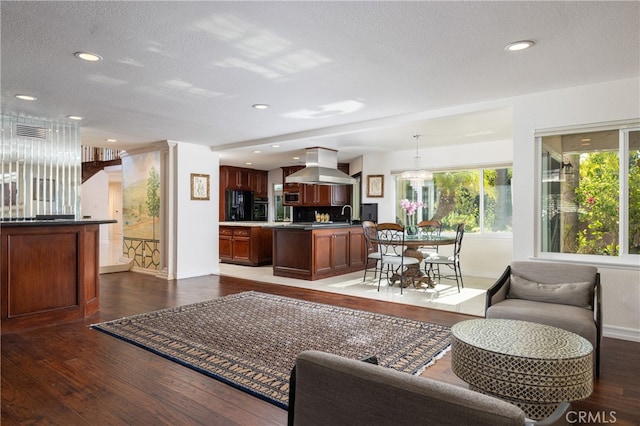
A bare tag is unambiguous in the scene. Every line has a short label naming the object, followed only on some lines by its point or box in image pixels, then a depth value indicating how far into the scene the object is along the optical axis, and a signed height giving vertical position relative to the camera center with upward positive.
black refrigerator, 9.95 +0.17
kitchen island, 6.50 -0.67
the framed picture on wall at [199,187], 6.98 +0.45
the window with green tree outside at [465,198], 6.84 +0.25
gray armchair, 2.64 -0.68
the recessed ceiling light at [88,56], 2.99 +1.21
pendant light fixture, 6.50 +0.60
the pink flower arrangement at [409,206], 6.50 +0.09
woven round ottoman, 1.82 -0.76
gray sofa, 0.80 -0.42
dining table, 5.39 -0.66
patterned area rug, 2.73 -1.11
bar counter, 3.64 -0.61
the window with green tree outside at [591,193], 3.62 +0.19
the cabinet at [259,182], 10.58 +0.80
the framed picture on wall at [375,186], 8.02 +0.54
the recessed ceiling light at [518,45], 2.78 +1.21
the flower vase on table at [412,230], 6.17 -0.30
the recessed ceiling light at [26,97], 4.11 +1.22
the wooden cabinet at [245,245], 8.27 -0.73
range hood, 7.02 +0.76
